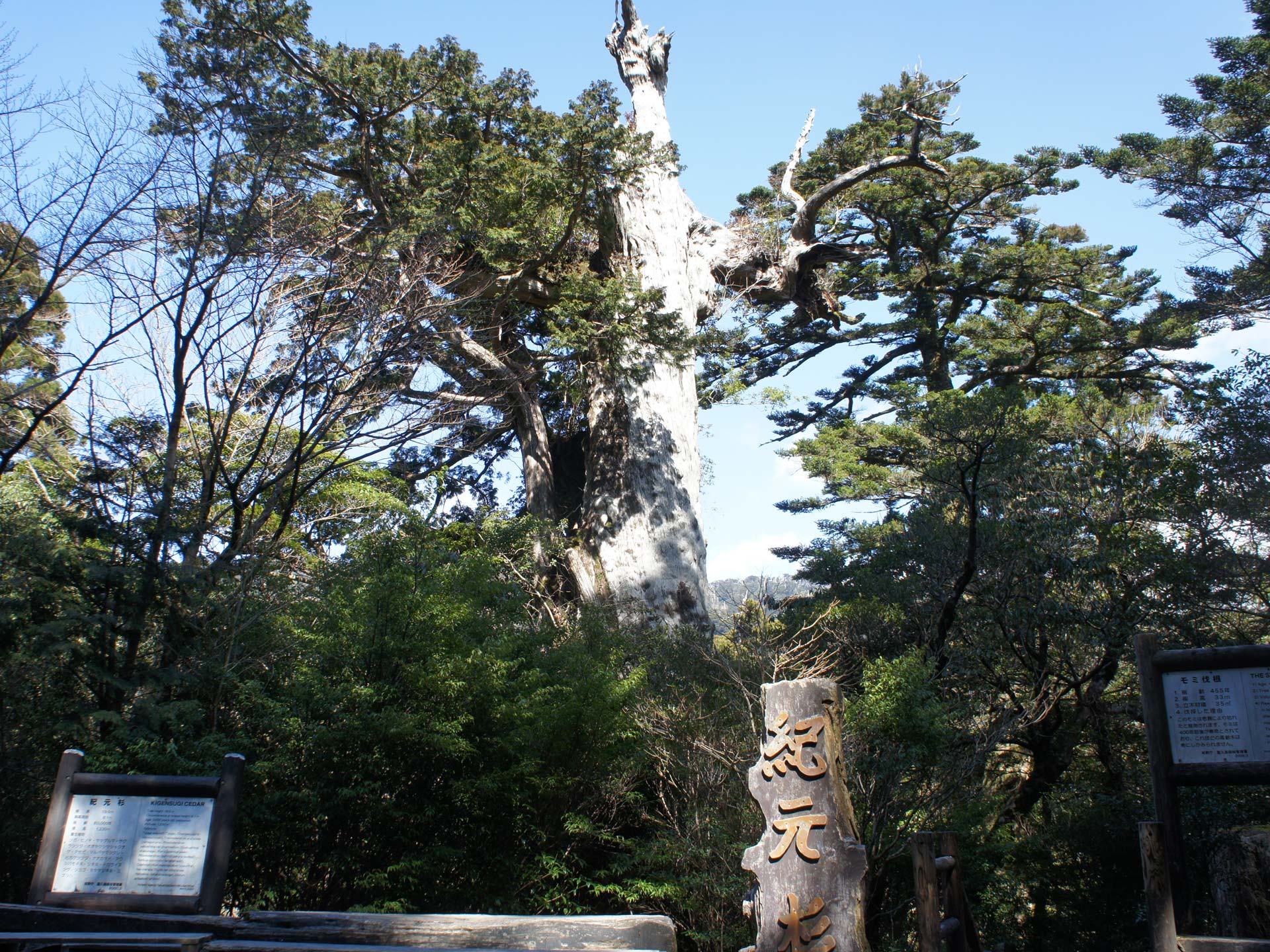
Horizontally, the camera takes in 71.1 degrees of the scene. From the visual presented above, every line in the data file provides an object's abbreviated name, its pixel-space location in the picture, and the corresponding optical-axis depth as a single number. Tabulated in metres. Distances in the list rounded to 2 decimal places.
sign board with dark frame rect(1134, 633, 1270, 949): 4.09
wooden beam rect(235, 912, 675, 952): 3.98
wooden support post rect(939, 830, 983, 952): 5.11
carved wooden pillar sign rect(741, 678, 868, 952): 4.09
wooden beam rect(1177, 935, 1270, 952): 3.46
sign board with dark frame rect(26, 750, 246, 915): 4.24
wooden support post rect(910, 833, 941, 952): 4.61
